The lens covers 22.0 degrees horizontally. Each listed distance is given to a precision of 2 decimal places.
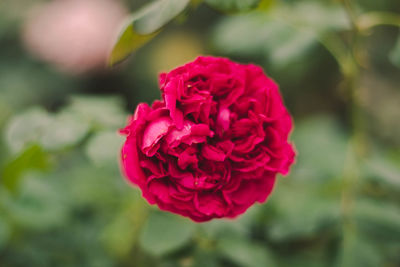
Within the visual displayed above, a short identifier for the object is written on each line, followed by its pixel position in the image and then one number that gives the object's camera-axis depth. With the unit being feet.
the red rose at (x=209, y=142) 1.54
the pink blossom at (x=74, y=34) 3.41
